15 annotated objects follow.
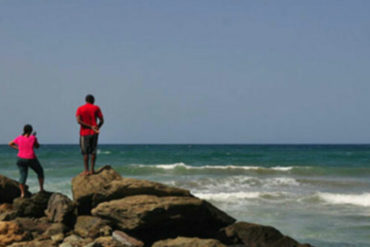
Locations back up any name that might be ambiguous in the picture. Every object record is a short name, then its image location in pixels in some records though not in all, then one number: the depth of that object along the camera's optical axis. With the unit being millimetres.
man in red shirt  18984
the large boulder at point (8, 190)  21109
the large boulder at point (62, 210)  19016
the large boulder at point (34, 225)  18270
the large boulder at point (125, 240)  16734
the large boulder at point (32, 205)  19781
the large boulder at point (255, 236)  17594
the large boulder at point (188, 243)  16136
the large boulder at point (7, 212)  19234
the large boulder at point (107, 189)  18000
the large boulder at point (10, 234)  16922
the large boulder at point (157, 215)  16844
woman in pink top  19828
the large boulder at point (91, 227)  17922
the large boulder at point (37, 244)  16516
